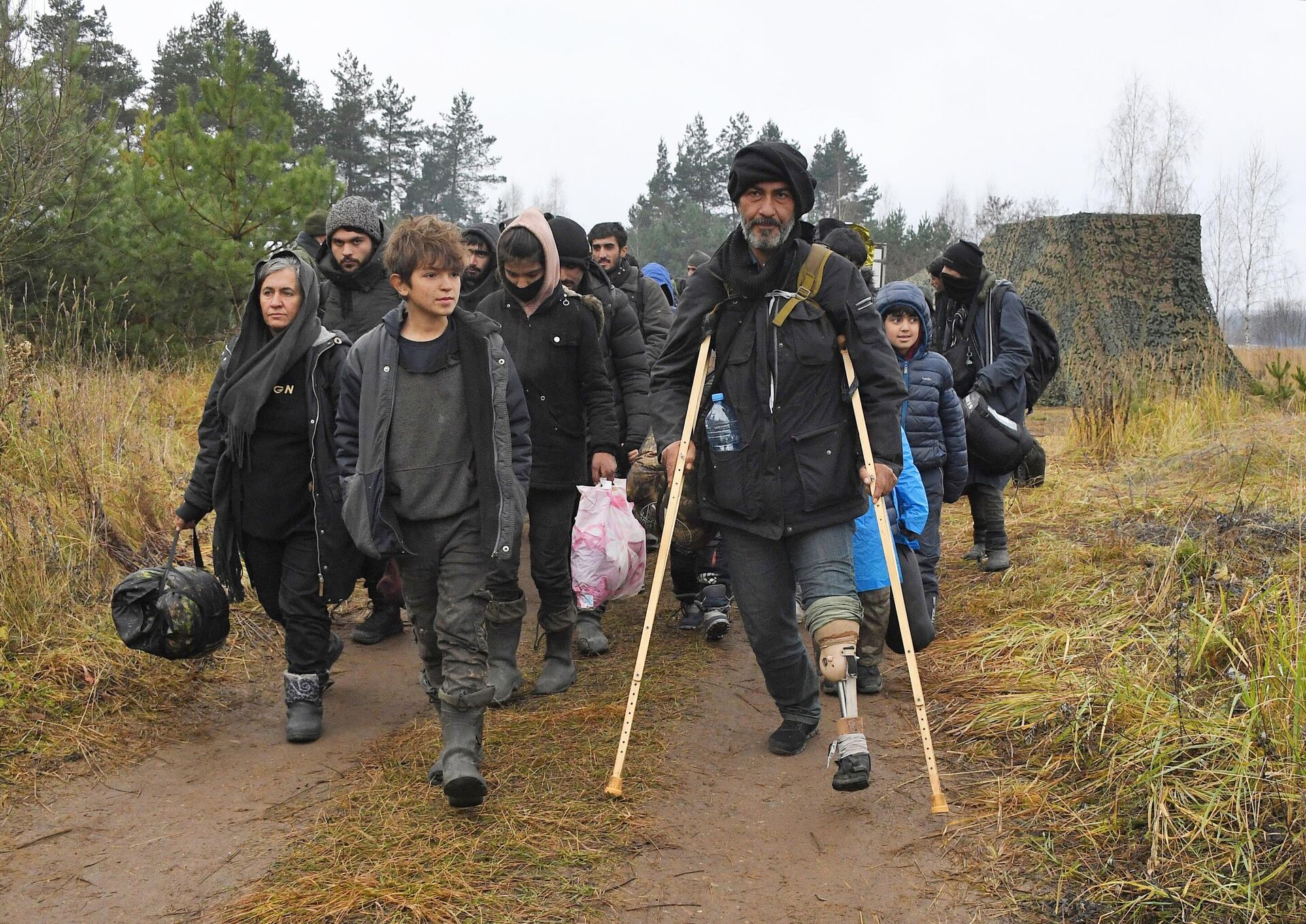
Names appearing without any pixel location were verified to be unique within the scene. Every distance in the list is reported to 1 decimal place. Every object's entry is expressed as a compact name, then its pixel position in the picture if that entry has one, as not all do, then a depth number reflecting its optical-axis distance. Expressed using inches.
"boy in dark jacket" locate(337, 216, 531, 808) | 157.8
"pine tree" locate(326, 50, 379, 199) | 1451.8
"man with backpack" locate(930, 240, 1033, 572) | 273.9
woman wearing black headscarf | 182.4
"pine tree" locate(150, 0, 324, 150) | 1181.7
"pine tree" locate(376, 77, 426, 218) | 1561.8
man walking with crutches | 156.5
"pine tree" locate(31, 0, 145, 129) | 1067.1
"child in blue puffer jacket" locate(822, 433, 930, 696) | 180.2
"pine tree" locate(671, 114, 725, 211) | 1817.2
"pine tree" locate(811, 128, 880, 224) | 1833.2
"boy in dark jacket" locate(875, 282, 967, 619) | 210.2
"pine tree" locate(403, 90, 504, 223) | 1726.1
